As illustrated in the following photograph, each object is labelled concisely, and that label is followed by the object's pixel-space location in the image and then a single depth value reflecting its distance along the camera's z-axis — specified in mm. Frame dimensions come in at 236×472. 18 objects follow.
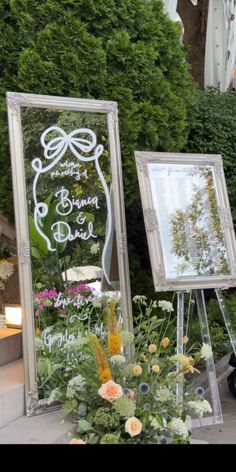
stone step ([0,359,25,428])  3494
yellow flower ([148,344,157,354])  3455
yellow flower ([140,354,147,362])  3641
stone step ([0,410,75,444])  3211
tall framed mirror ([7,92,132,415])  3771
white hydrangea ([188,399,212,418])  3391
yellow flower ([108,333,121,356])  3340
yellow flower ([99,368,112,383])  3207
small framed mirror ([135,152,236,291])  4133
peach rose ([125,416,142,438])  3018
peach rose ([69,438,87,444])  2874
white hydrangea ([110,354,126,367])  3301
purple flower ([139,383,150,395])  3230
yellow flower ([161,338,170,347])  3513
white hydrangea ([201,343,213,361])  3527
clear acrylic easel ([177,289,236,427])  4137
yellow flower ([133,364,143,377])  3311
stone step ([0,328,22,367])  4414
